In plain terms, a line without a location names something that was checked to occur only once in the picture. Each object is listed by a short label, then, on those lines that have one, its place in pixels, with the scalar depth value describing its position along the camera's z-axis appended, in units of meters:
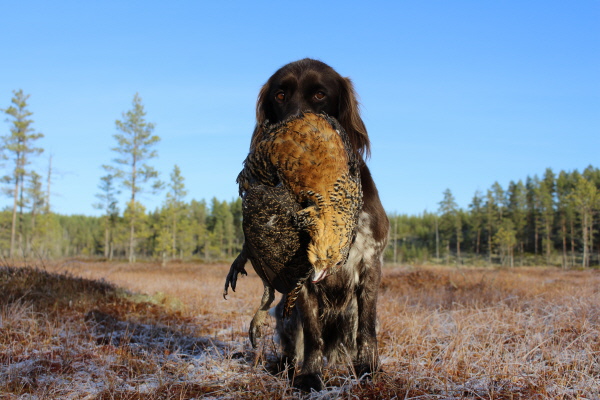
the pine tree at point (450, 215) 77.62
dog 3.26
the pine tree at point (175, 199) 47.78
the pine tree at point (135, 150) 39.53
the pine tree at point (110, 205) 46.54
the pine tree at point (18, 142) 38.69
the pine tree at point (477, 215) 78.00
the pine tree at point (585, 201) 57.22
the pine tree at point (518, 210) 72.37
